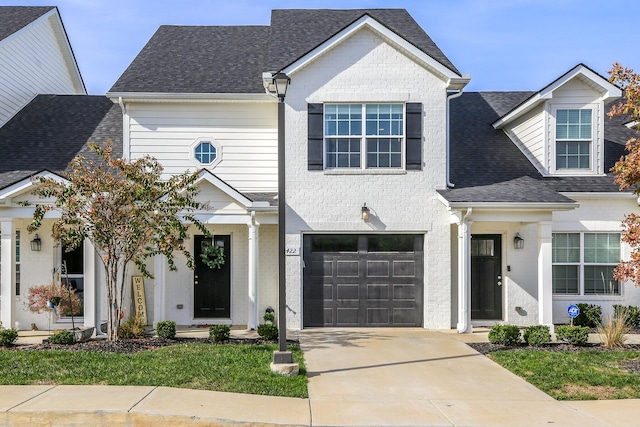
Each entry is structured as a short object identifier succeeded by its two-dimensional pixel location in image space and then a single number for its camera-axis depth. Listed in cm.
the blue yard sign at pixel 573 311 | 1276
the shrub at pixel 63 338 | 1167
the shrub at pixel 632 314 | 1426
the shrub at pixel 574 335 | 1191
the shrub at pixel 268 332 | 1233
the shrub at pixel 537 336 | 1185
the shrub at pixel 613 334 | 1170
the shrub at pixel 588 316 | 1452
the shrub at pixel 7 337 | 1158
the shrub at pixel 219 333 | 1215
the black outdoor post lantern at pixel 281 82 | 927
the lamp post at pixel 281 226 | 935
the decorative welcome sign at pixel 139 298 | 1452
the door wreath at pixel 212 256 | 1470
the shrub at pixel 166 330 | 1224
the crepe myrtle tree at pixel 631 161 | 1011
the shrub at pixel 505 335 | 1194
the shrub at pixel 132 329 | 1235
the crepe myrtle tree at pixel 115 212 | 1122
